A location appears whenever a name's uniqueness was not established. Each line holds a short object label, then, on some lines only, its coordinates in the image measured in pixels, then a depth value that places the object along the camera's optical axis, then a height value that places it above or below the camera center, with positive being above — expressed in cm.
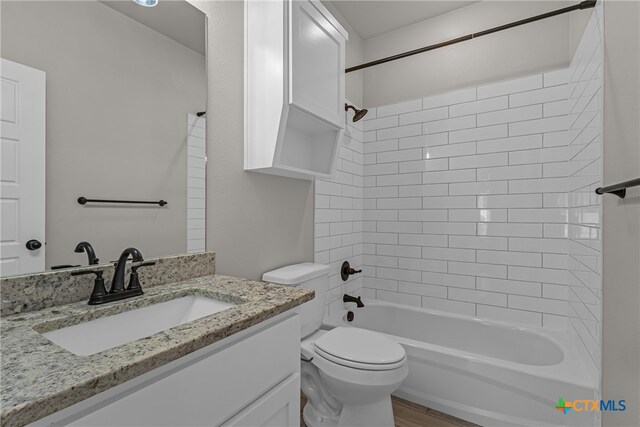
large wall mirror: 84 +29
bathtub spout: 240 -67
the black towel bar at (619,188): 90 +9
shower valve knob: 247 -46
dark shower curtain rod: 158 +113
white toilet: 145 -74
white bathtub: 153 -90
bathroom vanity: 52 -31
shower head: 245 +81
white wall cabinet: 147 +70
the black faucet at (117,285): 95 -23
